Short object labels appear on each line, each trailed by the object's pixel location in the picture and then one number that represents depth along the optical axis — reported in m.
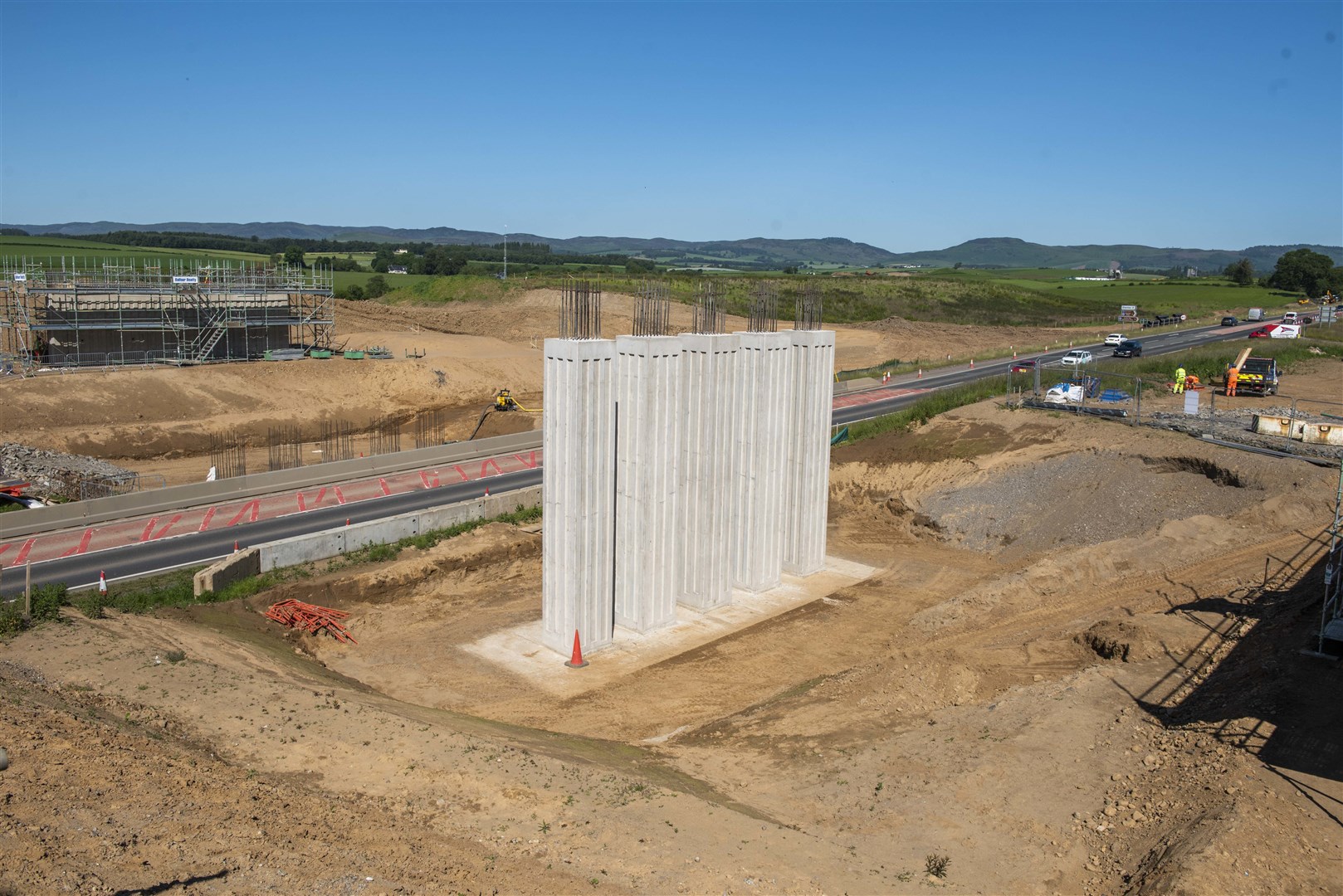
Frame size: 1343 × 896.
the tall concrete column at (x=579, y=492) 22.52
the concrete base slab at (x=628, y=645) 22.94
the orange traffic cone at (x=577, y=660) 23.23
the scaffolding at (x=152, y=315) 54.09
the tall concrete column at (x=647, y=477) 23.67
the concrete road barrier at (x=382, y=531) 28.97
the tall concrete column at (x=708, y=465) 25.42
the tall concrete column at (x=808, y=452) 29.08
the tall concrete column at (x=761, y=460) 27.20
